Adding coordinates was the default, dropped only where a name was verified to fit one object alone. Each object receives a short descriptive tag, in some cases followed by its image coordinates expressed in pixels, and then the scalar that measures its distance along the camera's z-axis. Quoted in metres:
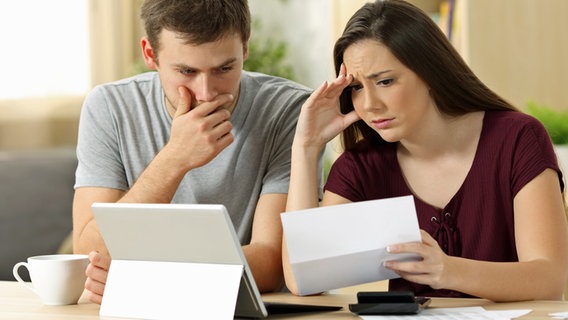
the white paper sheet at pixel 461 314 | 1.56
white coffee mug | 1.76
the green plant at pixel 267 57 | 3.88
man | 2.01
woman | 1.87
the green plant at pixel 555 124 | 2.57
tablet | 1.58
